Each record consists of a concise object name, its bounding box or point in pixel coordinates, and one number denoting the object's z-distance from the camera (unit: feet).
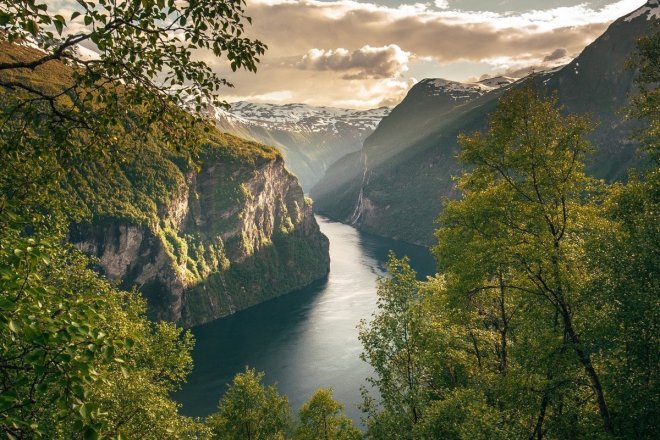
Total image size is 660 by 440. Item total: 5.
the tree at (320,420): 127.38
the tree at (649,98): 57.57
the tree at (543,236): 57.00
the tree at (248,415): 129.18
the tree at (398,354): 73.10
